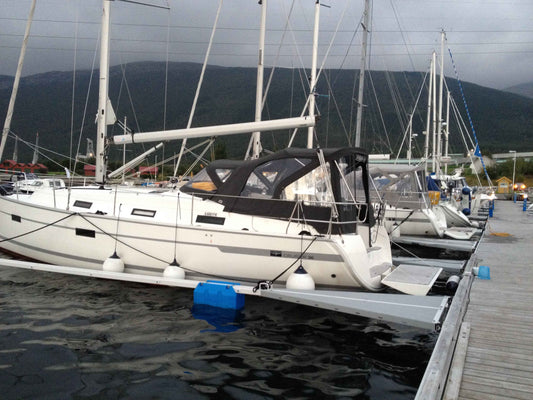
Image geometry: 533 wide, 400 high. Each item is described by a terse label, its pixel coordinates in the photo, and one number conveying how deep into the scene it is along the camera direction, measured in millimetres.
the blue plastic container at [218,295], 7266
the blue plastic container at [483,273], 8898
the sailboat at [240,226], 7621
